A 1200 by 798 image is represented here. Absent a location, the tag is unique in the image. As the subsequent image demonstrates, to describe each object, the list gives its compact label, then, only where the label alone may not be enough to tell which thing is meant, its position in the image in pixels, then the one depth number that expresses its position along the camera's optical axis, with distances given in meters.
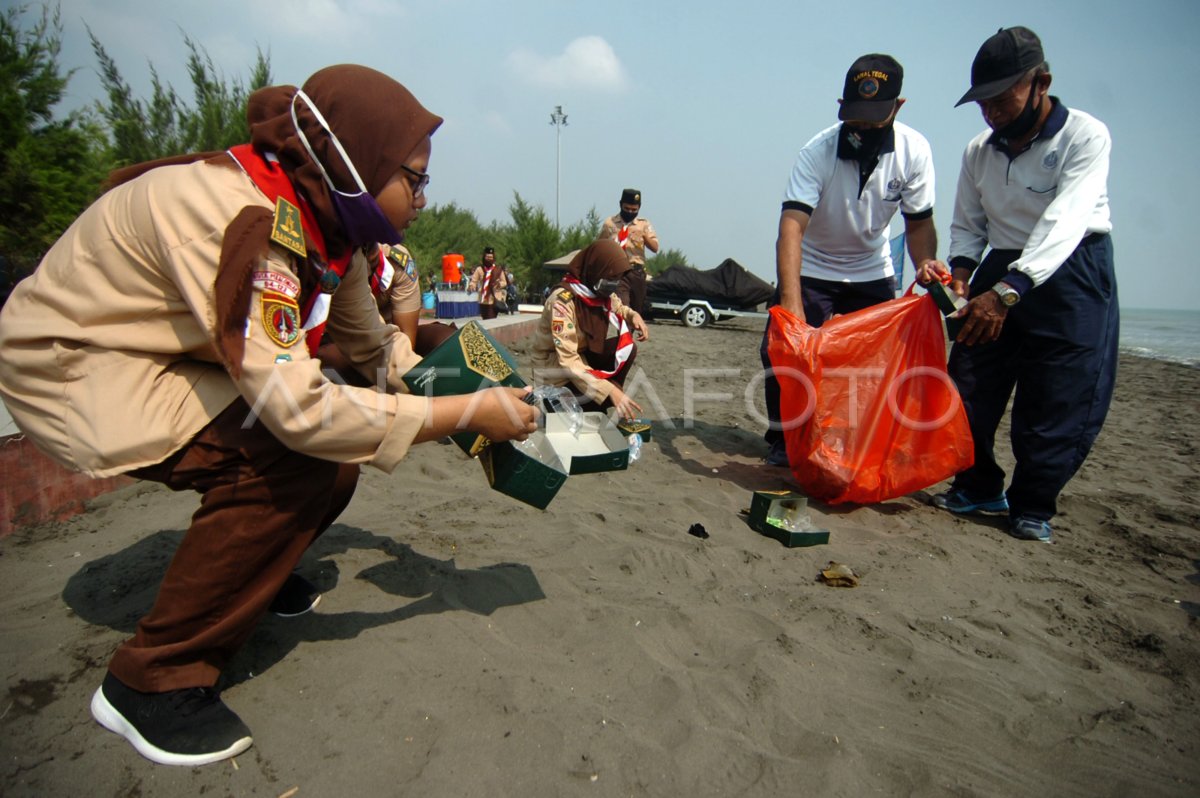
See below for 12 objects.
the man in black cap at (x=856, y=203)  3.26
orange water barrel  19.42
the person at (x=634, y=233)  8.36
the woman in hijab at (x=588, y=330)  3.90
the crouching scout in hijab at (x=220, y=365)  1.37
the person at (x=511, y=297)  16.17
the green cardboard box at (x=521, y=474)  1.82
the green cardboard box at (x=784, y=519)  2.70
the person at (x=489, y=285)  11.95
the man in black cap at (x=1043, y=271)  2.75
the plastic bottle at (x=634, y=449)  3.75
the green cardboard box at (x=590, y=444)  2.54
